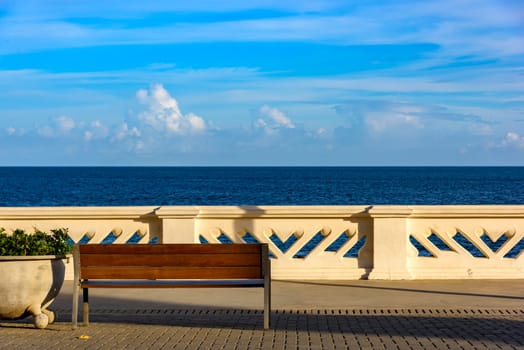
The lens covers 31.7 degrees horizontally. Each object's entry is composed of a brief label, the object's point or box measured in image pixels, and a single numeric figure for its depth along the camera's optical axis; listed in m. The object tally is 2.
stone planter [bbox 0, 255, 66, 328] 8.99
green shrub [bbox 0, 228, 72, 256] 9.21
